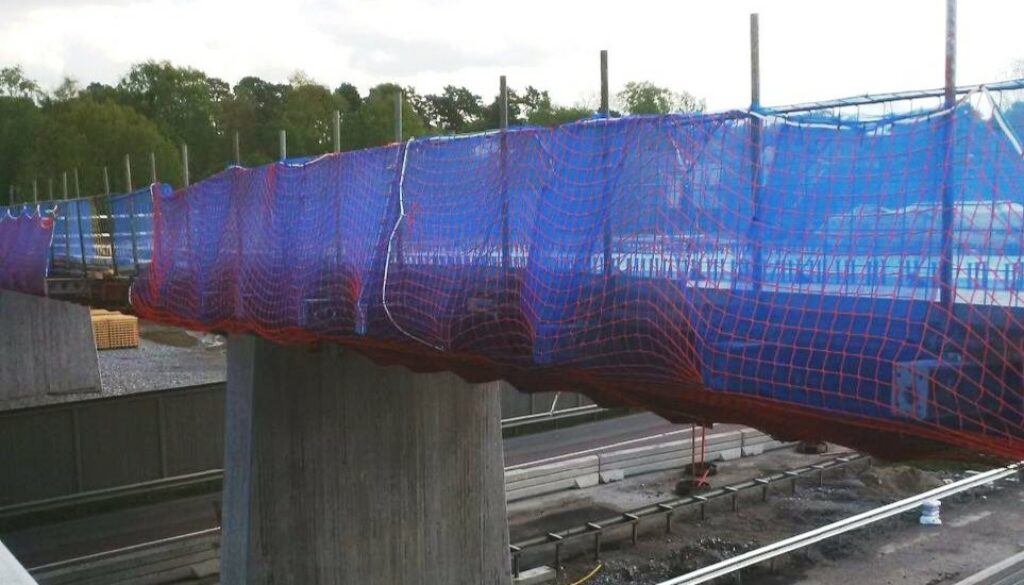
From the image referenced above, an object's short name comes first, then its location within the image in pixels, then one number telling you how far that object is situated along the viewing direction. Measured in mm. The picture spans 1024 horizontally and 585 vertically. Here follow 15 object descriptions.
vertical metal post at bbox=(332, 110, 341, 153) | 9133
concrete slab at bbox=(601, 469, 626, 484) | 19641
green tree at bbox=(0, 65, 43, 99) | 75750
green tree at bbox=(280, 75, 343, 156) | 47969
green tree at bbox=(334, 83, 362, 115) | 71250
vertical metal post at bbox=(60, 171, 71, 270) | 16359
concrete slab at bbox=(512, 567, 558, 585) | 14055
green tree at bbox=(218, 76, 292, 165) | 61688
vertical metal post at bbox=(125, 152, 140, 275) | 12547
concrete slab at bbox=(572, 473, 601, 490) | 19109
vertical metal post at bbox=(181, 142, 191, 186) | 13589
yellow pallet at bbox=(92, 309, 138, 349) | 35094
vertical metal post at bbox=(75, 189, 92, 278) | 15367
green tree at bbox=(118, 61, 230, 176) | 59281
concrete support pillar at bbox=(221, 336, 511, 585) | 10383
